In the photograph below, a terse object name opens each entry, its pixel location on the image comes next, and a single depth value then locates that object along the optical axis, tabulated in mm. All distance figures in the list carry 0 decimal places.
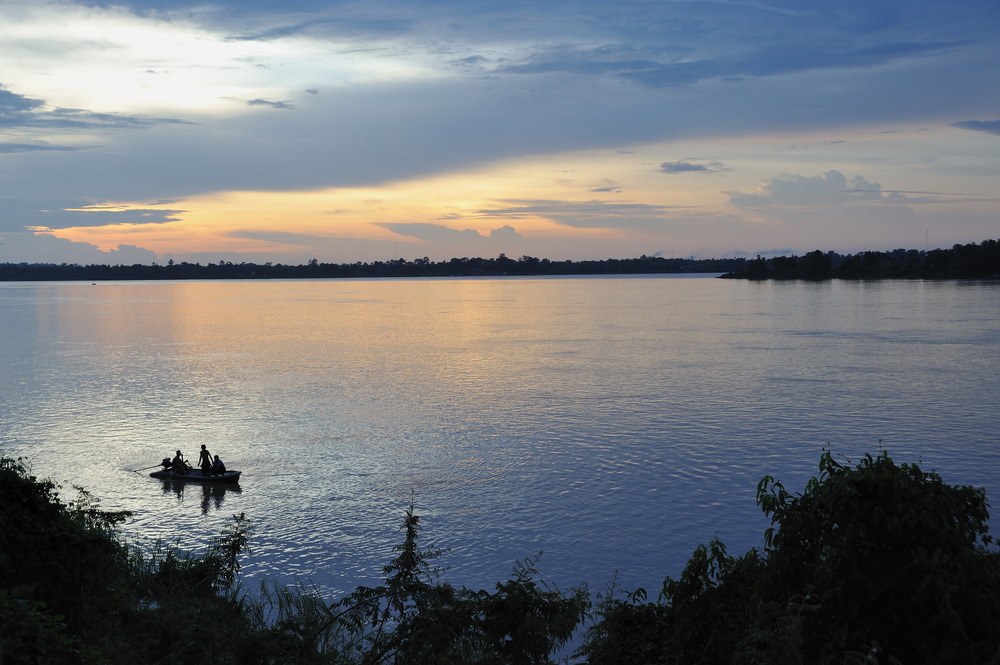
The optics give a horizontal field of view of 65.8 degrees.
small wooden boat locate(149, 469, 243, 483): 32875
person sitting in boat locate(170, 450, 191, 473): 33750
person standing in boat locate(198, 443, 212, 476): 33500
